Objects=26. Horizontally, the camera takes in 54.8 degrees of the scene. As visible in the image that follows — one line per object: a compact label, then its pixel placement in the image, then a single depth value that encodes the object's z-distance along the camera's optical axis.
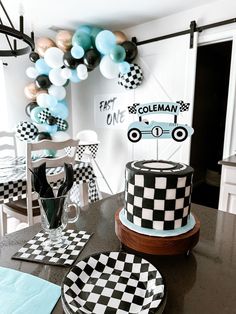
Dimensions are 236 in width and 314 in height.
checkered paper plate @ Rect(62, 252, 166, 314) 0.48
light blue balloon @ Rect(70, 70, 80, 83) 2.78
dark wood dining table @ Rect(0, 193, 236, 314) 0.52
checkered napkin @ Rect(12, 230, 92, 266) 0.67
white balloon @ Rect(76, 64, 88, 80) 2.65
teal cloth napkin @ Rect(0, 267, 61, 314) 0.50
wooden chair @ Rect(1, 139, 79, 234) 1.58
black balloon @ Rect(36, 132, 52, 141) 2.98
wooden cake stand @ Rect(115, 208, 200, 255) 0.63
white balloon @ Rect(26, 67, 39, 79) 3.01
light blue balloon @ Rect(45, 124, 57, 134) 3.06
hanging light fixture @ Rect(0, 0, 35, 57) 0.98
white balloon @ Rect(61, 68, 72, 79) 2.74
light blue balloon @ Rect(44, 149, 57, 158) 2.84
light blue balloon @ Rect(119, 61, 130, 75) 2.62
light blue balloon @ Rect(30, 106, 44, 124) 3.01
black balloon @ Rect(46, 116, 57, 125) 3.00
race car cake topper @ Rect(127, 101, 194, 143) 0.82
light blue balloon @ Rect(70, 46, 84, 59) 2.53
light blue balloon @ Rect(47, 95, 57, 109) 2.95
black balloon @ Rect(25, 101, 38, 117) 3.15
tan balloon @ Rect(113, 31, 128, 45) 2.70
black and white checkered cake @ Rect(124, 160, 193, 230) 0.65
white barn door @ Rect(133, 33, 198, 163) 2.49
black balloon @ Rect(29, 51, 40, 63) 2.93
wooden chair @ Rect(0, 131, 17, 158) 2.55
